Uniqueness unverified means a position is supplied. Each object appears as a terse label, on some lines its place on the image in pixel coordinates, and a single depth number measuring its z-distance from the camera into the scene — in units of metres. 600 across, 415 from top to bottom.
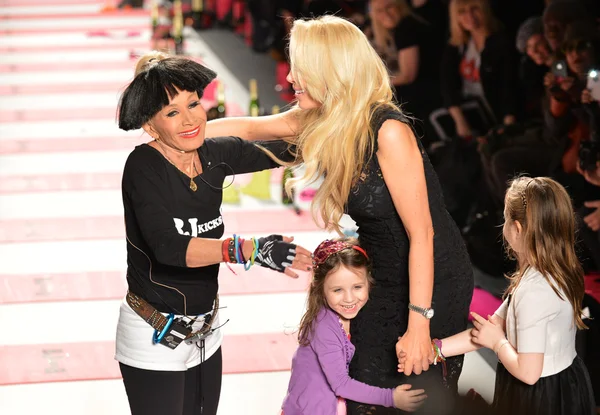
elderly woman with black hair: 4.62
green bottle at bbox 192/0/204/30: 22.67
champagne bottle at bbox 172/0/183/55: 17.20
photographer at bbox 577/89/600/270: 8.01
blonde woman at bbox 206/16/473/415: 4.64
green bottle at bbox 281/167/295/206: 5.43
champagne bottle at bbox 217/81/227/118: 11.95
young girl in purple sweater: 5.04
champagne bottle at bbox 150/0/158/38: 18.47
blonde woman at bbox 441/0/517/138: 10.74
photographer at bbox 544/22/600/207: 8.82
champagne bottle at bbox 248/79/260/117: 12.37
